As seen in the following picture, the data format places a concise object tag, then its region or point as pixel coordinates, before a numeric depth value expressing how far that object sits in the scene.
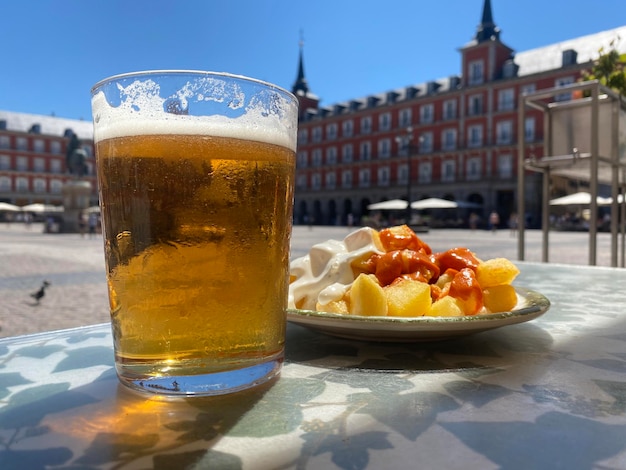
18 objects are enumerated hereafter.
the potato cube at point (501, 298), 0.23
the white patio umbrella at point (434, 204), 20.67
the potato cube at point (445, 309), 0.21
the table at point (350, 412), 0.11
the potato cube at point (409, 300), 0.21
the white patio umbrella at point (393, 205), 21.34
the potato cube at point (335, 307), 0.22
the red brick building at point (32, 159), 33.01
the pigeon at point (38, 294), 3.64
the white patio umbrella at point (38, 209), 27.67
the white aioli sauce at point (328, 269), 0.24
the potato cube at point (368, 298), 0.21
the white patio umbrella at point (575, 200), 16.14
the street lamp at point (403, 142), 24.73
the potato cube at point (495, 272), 0.23
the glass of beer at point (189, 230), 0.16
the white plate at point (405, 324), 0.18
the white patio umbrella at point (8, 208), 26.22
